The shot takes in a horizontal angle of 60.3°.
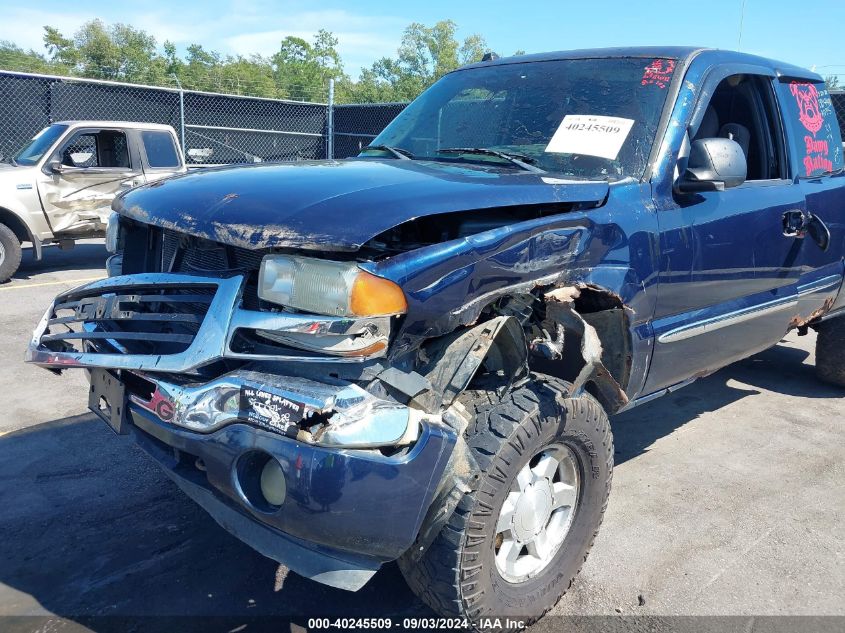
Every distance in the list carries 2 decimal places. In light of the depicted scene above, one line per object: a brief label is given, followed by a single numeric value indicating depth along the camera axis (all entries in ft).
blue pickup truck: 6.84
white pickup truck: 28.12
